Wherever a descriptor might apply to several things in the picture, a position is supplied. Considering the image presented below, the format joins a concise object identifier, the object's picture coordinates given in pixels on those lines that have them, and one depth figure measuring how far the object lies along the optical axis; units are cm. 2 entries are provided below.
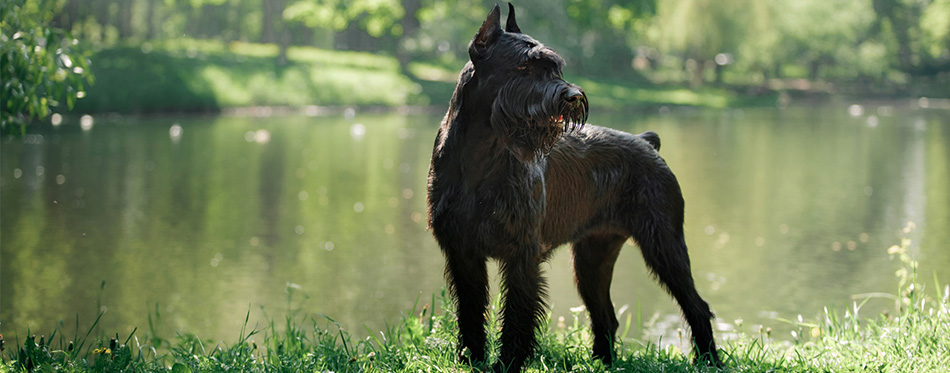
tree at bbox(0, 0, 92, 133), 1061
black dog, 733
